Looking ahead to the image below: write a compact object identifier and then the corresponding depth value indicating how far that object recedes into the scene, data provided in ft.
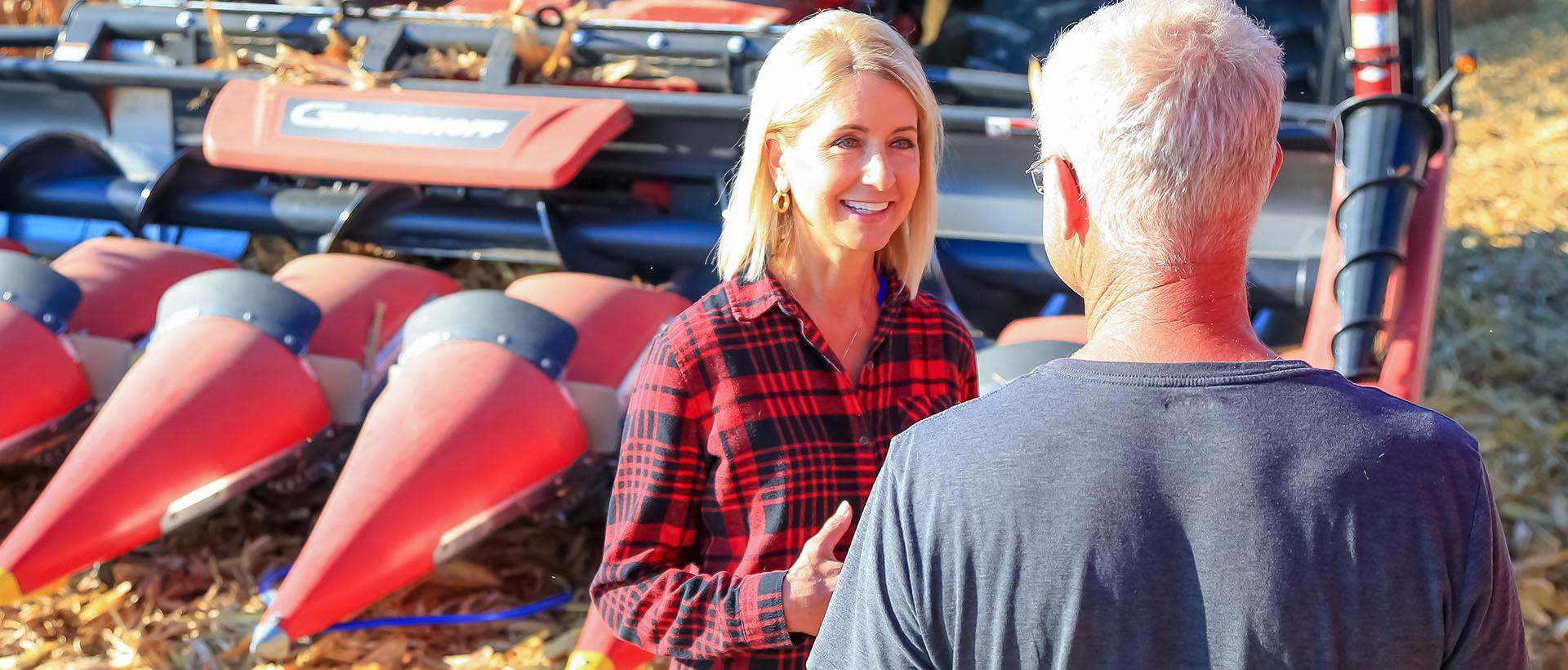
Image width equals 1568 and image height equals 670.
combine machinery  9.34
